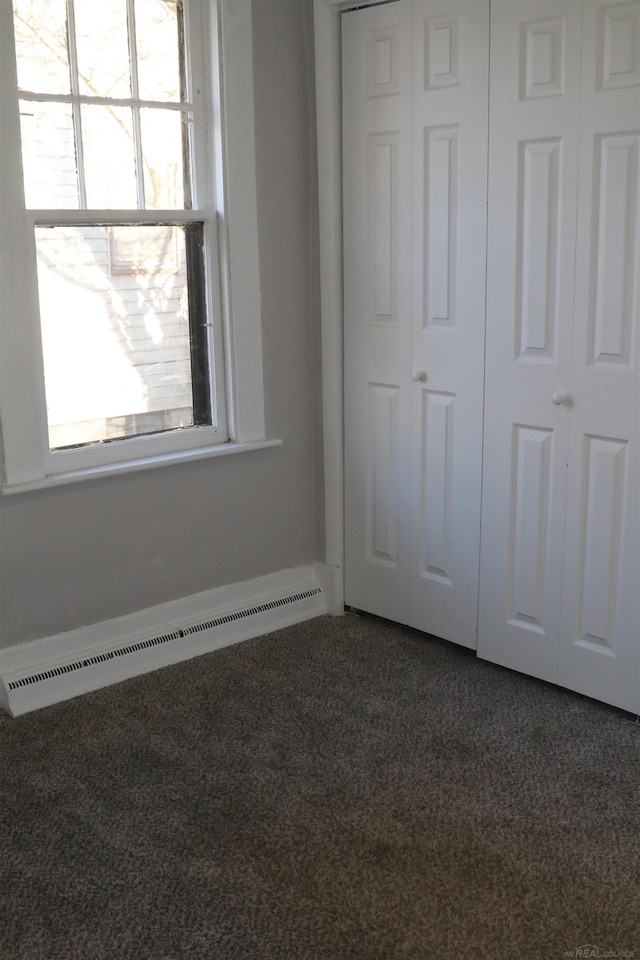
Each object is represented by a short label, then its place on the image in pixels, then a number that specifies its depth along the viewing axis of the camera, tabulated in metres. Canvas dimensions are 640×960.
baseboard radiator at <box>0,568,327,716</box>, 2.87
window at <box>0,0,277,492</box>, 2.74
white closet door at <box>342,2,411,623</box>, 3.04
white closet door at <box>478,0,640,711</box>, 2.55
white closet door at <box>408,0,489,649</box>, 2.85
